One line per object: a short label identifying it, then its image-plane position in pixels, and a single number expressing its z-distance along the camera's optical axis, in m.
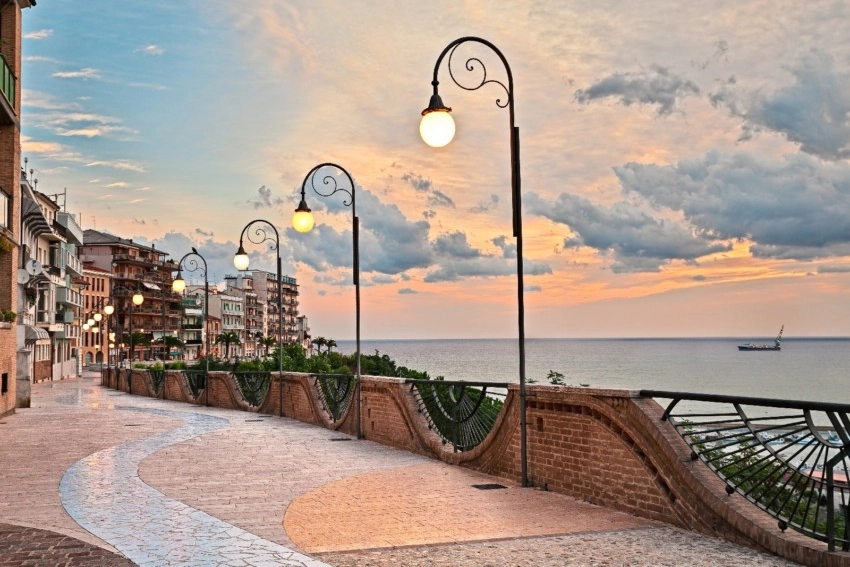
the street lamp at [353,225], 17.36
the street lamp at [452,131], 9.88
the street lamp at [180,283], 31.16
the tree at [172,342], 126.00
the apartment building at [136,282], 118.88
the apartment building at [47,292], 37.97
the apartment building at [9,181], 24.00
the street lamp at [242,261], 23.89
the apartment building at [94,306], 106.44
